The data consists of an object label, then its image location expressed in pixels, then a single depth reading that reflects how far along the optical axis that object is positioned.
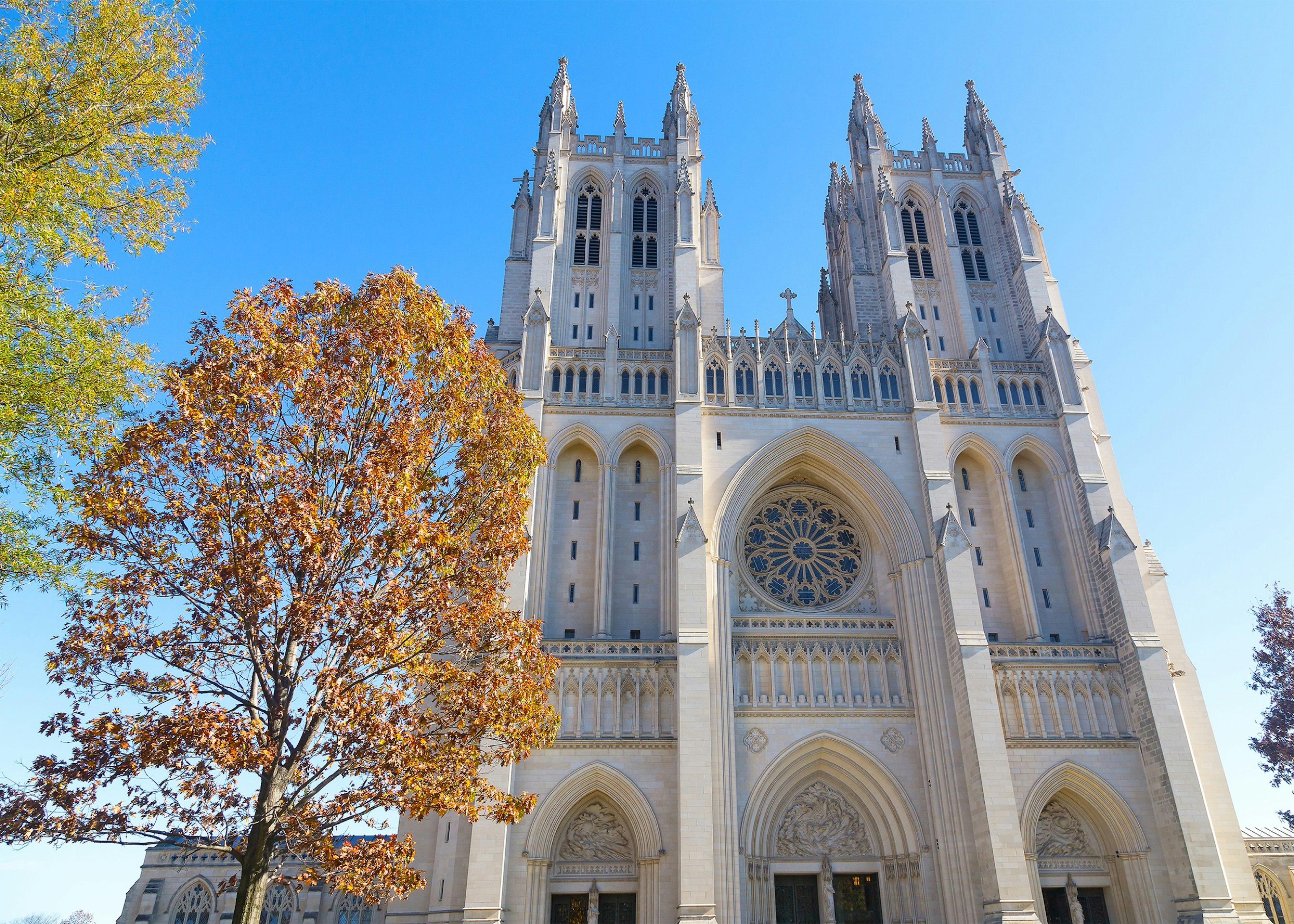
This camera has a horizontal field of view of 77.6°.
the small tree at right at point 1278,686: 24.23
